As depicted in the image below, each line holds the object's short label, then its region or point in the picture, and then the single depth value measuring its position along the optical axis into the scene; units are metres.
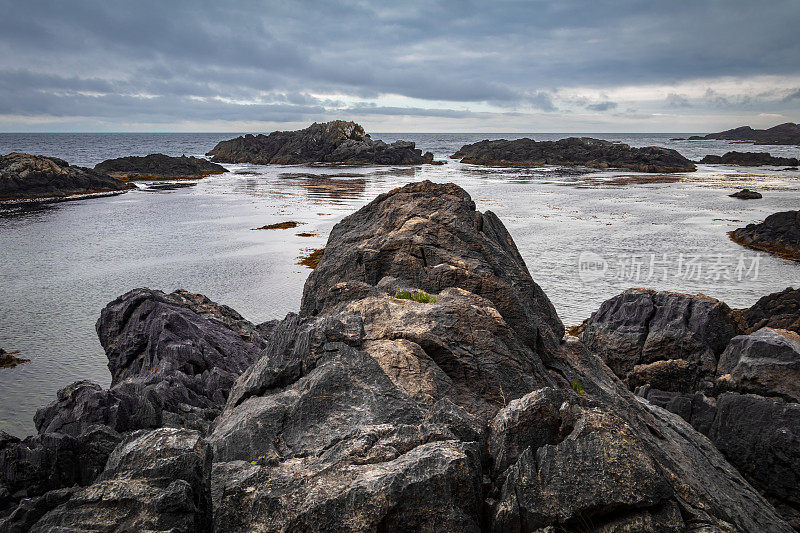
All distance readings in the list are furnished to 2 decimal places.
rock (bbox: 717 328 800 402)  11.59
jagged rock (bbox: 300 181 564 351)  9.61
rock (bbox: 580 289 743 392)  14.74
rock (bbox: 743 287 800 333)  17.16
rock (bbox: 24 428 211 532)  4.83
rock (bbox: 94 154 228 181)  101.31
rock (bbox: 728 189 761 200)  63.16
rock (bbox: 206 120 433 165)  144.62
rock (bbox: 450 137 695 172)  122.25
